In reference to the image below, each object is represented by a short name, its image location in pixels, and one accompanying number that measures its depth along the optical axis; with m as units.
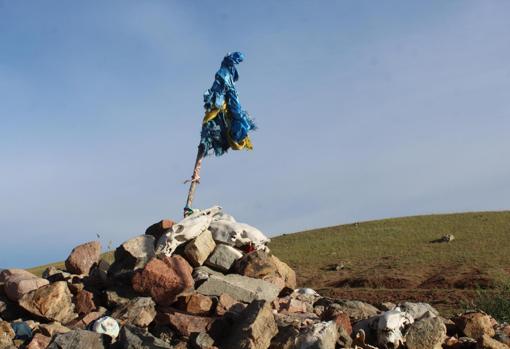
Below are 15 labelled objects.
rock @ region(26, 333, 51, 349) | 7.17
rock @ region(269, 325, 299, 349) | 6.89
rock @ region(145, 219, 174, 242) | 10.15
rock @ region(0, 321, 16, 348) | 7.24
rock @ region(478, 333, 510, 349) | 7.46
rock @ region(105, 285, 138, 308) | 8.34
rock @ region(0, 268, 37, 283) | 9.58
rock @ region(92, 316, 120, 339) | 7.43
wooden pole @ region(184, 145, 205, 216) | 10.49
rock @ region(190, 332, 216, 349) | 6.95
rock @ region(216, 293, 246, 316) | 7.85
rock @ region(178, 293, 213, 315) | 7.89
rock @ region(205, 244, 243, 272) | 9.47
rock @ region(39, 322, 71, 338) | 7.68
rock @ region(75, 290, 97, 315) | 8.40
